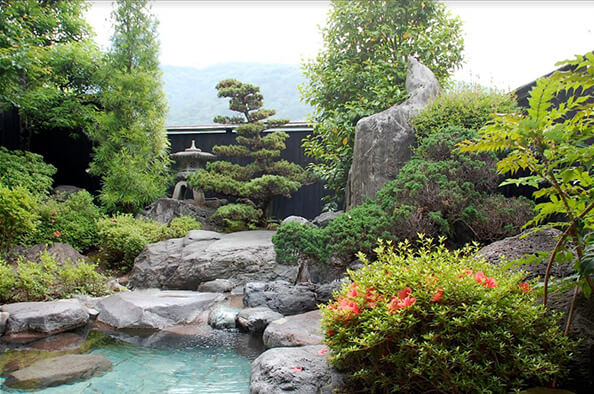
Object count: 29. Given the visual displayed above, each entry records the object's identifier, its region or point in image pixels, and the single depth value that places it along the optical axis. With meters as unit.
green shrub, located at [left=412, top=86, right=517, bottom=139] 5.02
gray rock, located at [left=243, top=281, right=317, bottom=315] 4.82
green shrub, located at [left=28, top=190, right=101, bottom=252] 7.27
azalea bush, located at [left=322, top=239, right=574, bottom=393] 1.87
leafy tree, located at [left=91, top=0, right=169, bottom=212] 8.69
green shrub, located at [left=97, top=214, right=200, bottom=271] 7.26
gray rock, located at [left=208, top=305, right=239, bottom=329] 4.74
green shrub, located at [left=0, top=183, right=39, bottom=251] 6.00
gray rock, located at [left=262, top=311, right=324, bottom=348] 3.51
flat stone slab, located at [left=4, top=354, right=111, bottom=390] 3.06
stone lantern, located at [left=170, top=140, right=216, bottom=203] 9.39
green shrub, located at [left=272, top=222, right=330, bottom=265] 4.44
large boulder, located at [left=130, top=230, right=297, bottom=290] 6.26
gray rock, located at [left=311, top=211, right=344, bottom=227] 7.02
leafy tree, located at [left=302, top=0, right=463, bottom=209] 6.94
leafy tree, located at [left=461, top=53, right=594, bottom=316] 1.76
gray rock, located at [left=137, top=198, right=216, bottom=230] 8.54
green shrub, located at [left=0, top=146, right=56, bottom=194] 7.64
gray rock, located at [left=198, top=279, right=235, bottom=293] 6.04
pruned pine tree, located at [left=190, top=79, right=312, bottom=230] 8.08
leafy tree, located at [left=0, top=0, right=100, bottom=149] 8.61
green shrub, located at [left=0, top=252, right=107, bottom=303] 5.06
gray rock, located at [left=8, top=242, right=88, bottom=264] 6.51
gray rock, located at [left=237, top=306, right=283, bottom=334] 4.47
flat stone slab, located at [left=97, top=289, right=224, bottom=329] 4.75
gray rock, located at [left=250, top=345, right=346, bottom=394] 2.37
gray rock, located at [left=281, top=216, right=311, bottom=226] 7.31
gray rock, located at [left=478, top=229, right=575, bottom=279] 2.65
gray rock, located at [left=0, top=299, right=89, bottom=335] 4.28
